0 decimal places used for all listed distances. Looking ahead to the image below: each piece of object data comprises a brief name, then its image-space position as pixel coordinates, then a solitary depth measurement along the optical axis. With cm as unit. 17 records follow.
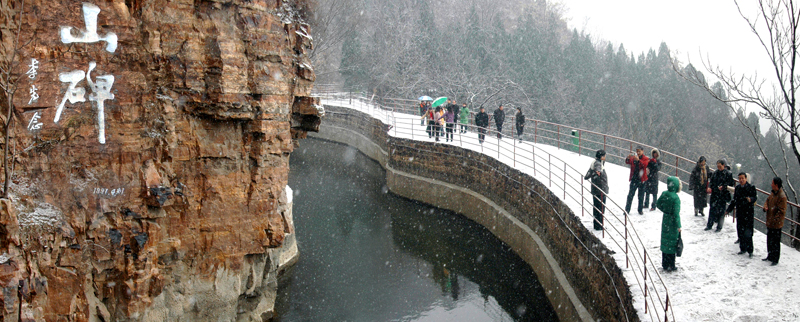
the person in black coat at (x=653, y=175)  1169
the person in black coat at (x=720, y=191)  1012
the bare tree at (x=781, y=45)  1077
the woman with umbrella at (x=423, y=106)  2726
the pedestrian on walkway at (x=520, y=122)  2034
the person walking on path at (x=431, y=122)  2230
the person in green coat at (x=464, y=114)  2293
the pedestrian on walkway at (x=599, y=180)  1103
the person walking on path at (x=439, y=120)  2197
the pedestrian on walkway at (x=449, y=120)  2180
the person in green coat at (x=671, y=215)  866
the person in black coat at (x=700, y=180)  1104
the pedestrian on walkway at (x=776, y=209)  867
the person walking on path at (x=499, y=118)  2095
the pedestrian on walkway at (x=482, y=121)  2080
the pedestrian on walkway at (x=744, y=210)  920
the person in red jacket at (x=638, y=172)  1182
